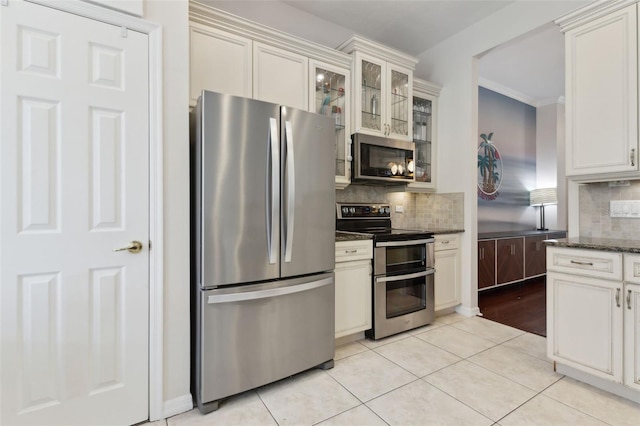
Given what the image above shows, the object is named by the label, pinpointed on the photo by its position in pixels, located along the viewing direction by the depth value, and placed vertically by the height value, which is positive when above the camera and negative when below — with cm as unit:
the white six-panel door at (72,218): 136 -3
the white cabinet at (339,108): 289 +101
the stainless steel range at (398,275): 266 -59
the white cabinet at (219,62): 223 +114
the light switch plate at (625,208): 218 +2
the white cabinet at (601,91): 198 +83
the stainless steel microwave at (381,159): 293 +53
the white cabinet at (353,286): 248 -63
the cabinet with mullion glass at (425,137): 356 +90
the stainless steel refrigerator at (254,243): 171 -19
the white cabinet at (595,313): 180 -65
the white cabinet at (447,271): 317 -64
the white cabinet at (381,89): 295 +127
